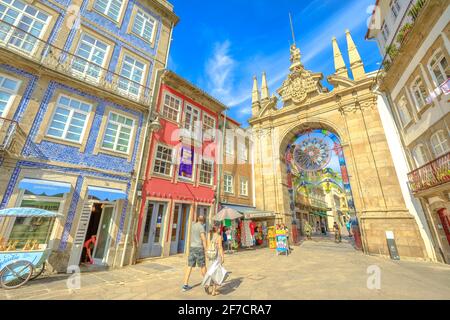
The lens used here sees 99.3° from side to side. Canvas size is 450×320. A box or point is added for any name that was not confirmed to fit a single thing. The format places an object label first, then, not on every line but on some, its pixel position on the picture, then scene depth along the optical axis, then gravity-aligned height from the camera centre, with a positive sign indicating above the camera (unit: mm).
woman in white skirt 4508 -844
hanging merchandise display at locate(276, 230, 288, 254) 10828 -694
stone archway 11062 +6189
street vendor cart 4996 -971
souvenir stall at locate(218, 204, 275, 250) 13680 +8
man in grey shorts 5079 -547
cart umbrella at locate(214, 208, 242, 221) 11248 +740
